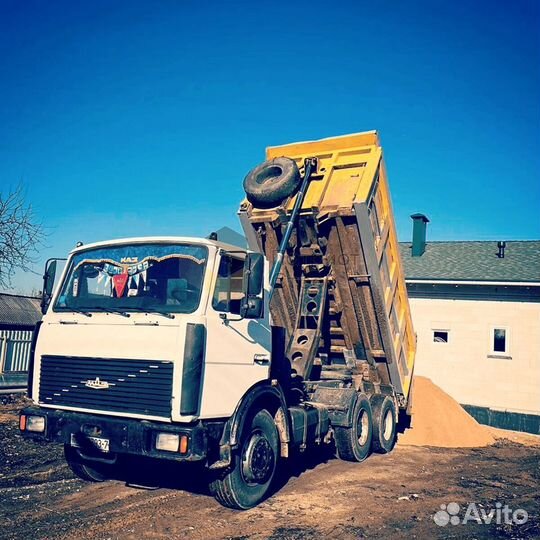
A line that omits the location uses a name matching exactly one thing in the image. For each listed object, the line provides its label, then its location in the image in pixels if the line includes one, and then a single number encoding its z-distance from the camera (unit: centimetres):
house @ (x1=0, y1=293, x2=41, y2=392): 1508
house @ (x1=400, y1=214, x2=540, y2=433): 1463
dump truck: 511
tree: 1491
